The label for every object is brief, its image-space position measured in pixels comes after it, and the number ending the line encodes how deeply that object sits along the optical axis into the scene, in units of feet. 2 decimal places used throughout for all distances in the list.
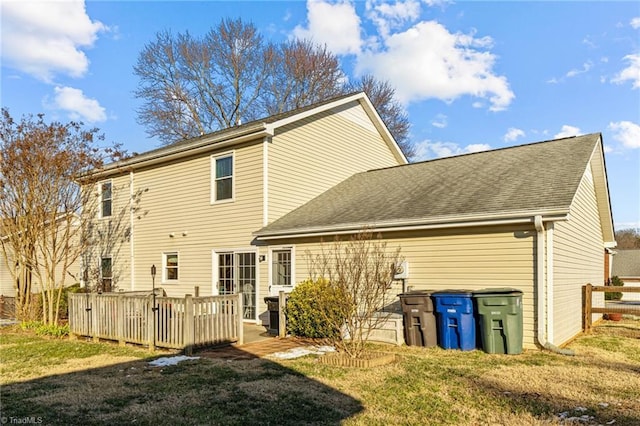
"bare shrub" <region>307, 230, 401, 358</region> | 24.84
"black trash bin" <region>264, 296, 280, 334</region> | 34.83
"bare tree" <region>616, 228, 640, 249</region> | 184.24
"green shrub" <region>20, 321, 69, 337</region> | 35.47
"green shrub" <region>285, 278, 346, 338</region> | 29.98
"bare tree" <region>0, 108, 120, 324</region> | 38.73
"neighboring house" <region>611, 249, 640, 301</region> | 121.19
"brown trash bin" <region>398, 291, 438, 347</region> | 28.19
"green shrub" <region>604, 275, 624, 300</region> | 79.66
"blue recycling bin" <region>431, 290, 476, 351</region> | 26.89
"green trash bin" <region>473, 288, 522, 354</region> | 25.99
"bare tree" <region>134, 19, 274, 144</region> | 92.79
